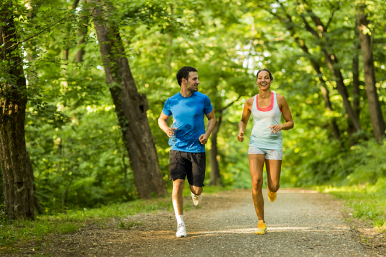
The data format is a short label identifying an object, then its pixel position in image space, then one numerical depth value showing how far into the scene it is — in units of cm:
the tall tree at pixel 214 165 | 1929
